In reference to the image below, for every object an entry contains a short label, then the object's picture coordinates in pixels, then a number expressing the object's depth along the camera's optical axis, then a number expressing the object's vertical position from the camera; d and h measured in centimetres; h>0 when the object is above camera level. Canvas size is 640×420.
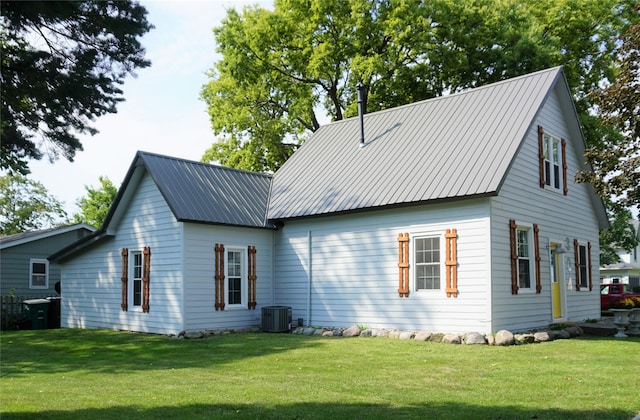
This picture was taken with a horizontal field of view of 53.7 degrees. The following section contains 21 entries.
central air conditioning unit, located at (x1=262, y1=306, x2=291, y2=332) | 1778 -156
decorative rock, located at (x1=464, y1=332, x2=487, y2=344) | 1407 -172
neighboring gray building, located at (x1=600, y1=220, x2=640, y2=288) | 5574 -96
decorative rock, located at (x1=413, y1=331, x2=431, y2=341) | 1491 -175
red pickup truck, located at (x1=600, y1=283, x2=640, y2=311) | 2729 -149
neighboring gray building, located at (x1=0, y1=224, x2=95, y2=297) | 2583 +23
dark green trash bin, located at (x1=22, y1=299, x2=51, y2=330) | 2202 -169
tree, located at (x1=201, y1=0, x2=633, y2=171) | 2808 +965
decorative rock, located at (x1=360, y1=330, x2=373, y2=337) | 1622 -181
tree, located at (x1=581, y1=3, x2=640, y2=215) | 1528 +338
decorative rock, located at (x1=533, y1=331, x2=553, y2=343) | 1455 -175
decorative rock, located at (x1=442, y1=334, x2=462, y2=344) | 1437 -175
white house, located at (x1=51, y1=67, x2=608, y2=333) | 1529 +81
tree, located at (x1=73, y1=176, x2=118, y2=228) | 5562 +565
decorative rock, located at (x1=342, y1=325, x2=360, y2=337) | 1647 -180
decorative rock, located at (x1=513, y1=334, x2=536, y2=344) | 1416 -174
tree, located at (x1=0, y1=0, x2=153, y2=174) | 711 +243
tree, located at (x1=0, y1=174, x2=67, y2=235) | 5559 +528
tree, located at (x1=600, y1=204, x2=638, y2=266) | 3997 +166
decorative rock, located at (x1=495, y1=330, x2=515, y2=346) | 1383 -169
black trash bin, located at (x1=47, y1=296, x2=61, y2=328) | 2227 -168
